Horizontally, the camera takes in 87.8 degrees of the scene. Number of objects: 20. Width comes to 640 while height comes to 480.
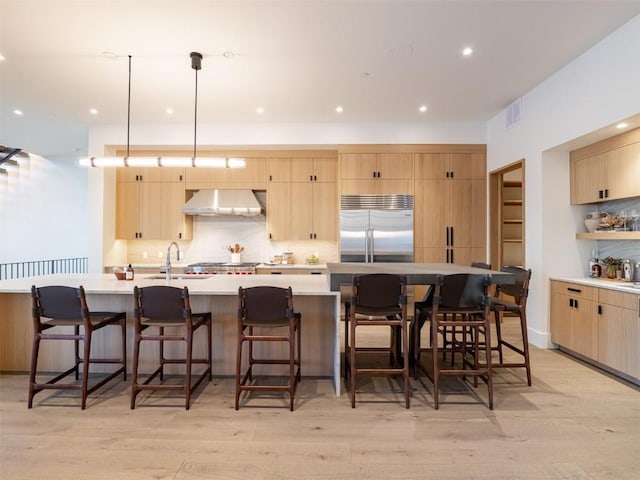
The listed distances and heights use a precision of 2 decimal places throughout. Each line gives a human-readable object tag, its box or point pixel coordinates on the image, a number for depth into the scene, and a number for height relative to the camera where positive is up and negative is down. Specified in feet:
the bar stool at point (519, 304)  9.62 -1.78
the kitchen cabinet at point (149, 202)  18.30 +2.31
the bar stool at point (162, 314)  8.04 -1.73
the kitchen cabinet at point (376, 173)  17.40 +3.75
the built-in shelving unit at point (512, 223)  19.02 +1.29
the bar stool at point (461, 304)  8.29 -1.53
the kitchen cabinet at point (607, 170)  10.21 +2.55
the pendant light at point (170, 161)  10.66 +2.70
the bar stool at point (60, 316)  8.11 -1.81
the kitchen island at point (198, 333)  9.93 -2.59
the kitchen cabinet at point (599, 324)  9.43 -2.53
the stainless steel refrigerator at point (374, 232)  17.21 +0.65
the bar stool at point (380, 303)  8.20 -1.47
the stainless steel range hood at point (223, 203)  17.65 +2.20
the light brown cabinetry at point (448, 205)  17.37 +2.09
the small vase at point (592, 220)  11.98 +0.92
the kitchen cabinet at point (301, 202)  18.39 +2.35
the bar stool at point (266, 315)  7.98 -1.73
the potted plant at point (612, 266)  11.34 -0.70
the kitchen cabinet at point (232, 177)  18.38 +3.72
